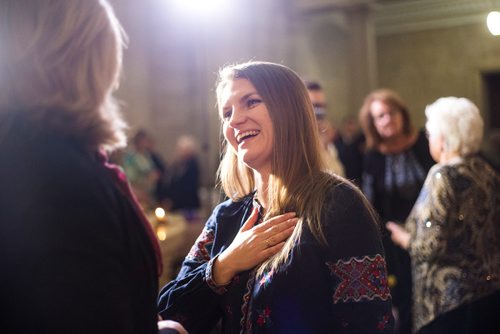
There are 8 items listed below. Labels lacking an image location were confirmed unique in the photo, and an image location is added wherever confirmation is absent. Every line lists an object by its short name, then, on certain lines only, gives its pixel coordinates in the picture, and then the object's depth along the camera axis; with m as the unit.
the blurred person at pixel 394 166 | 3.97
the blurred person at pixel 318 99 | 3.87
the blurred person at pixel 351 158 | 5.19
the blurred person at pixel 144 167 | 7.60
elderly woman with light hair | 2.94
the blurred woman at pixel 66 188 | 1.08
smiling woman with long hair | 1.64
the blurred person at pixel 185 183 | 8.69
